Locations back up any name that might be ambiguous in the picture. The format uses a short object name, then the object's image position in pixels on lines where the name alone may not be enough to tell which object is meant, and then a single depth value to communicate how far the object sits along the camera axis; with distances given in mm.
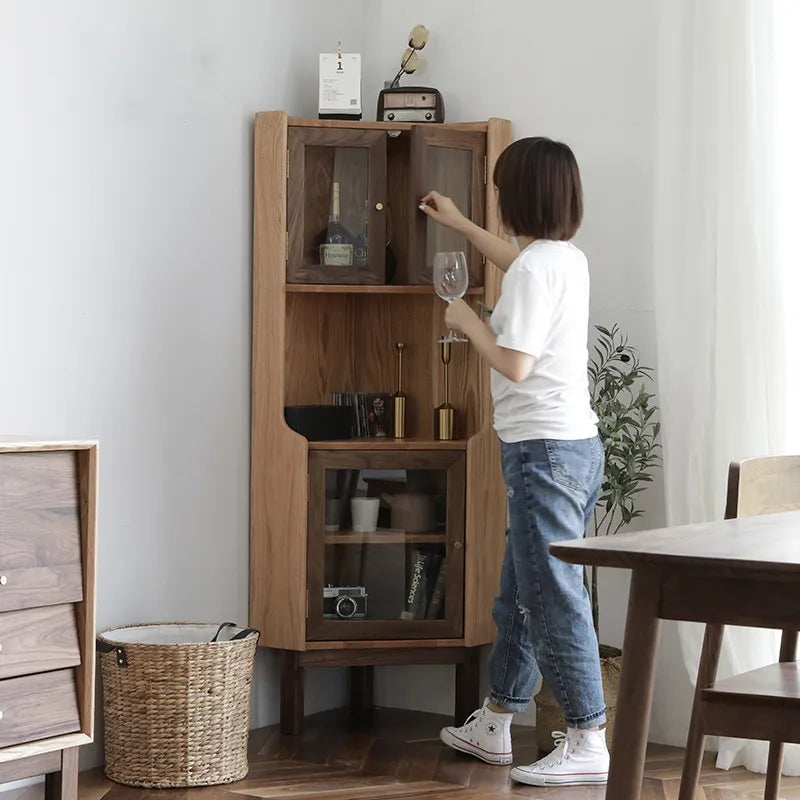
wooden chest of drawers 4151
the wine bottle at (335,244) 6295
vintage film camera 6183
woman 5127
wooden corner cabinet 6164
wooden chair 2933
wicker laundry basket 5170
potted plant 5834
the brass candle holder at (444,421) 6433
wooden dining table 2259
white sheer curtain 5573
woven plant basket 5849
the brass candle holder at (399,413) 6625
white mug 6226
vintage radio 6498
